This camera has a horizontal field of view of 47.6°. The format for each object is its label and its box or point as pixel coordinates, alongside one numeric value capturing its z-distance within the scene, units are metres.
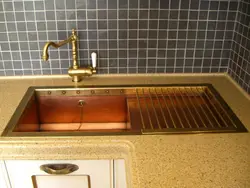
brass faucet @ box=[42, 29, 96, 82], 1.31
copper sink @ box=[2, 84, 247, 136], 1.15
